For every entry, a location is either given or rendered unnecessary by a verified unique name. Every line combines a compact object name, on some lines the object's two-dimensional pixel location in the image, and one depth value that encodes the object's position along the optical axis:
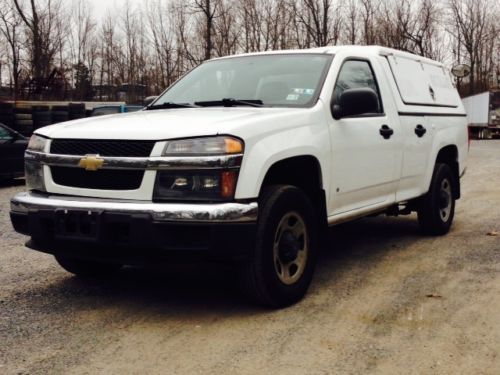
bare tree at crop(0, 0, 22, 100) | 32.19
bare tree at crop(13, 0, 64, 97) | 32.56
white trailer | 32.28
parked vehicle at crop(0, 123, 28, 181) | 11.74
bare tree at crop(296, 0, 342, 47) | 33.09
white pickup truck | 3.64
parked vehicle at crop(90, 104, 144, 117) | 17.73
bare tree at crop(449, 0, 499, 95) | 44.34
